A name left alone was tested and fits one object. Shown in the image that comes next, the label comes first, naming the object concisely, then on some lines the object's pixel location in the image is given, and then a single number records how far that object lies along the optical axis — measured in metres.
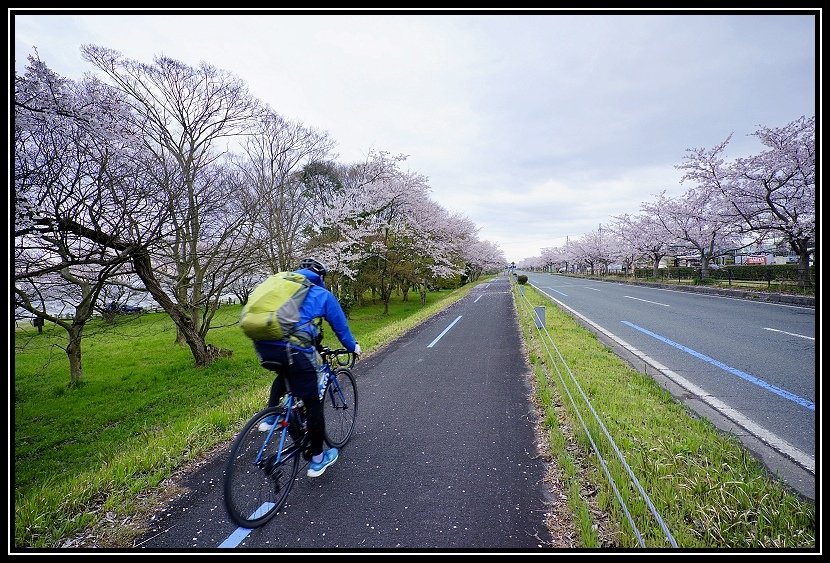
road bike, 2.37
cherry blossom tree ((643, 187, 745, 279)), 19.41
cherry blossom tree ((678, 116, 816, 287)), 14.21
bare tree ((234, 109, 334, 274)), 14.62
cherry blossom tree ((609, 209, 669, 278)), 31.58
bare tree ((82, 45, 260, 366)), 9.33
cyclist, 2.57
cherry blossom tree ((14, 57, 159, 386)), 4.23
